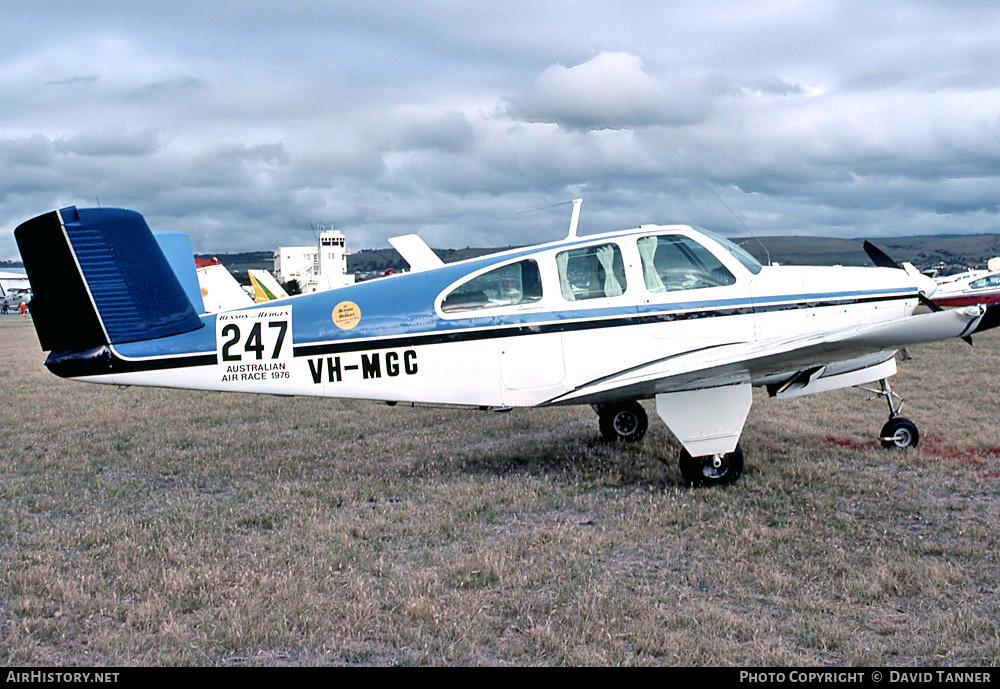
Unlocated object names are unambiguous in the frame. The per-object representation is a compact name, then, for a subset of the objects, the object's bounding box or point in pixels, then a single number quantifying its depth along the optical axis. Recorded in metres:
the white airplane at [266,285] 21.00
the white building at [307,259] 102.62
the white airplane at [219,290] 14.91
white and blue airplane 6.82
